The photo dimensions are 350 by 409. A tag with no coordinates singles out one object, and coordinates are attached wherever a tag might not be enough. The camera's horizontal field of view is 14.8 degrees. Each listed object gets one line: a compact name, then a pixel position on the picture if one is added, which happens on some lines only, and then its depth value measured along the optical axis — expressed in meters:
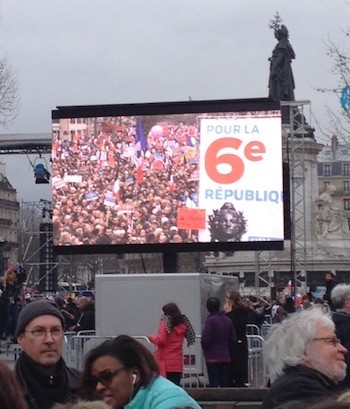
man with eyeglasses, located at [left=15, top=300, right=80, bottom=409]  6.22
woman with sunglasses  5.75
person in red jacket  17.17
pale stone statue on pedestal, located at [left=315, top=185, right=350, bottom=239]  66.69
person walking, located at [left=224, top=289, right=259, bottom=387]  19.45
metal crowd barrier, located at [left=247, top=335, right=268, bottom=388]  19.60
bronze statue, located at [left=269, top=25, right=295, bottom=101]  68.38
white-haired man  6.07
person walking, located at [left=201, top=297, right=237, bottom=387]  18.61
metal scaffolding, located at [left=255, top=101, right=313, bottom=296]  33.22
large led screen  29.61
